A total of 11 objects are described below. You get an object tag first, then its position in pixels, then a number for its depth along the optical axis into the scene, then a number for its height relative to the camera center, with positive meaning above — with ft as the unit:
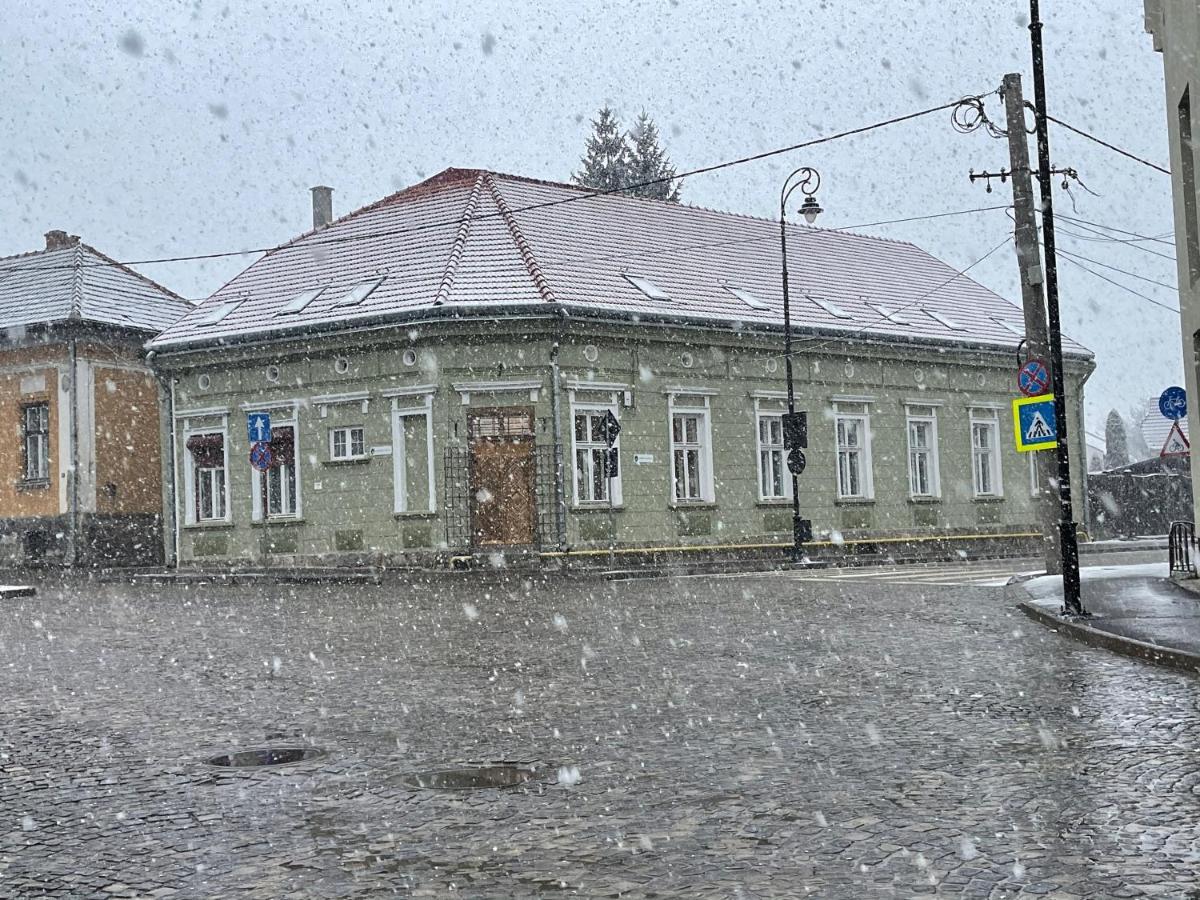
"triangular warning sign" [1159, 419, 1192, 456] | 72.32 +3.59
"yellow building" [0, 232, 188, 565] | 123.03 +11.24
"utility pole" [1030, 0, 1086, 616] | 51.34 +9.27
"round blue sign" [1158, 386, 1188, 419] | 71.51 +5.65
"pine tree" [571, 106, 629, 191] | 211.41 +58.99
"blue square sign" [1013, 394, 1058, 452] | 59.36 +4.07
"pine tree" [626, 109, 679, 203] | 205.67 +56.72
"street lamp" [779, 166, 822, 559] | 101.30 +6.98
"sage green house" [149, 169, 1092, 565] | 97.55 +10.82
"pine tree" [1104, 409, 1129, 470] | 342.85 +17.91
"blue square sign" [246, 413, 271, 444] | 93.40 +8.23
